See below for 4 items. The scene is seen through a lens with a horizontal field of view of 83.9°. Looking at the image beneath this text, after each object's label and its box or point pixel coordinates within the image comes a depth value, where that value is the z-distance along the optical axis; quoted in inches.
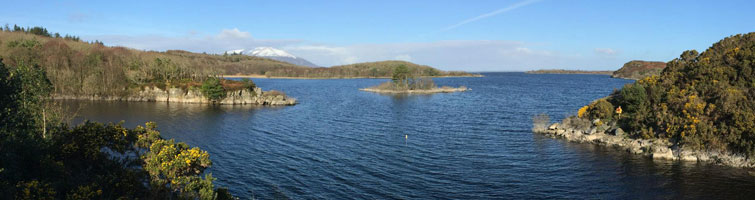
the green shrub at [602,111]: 1899.6
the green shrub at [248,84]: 3724.9
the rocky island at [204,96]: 3454.7
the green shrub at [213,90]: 3422.7
